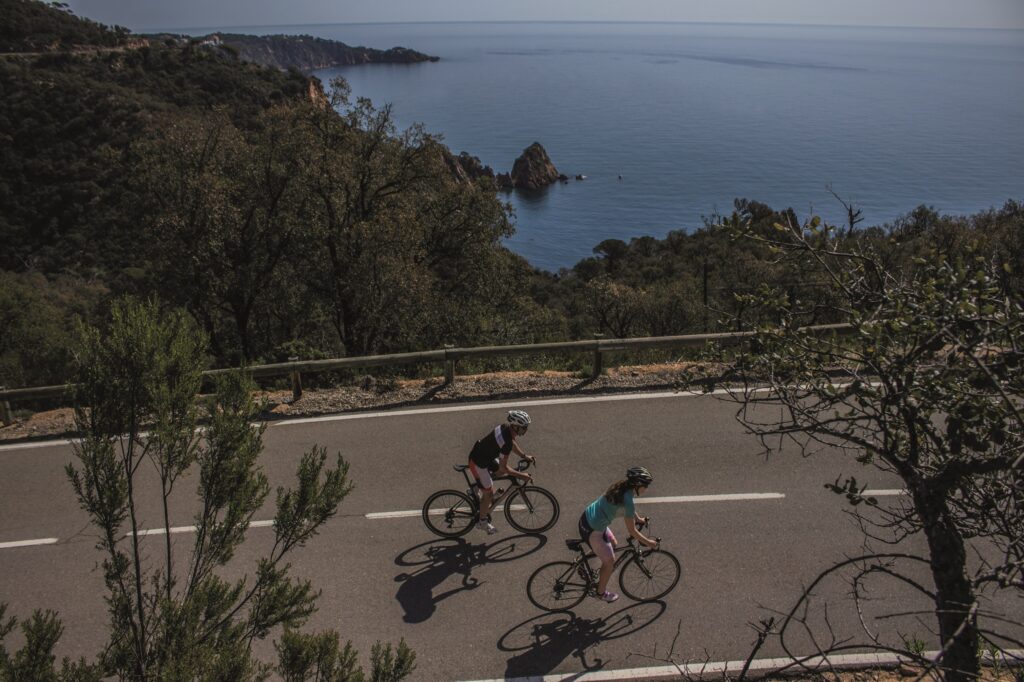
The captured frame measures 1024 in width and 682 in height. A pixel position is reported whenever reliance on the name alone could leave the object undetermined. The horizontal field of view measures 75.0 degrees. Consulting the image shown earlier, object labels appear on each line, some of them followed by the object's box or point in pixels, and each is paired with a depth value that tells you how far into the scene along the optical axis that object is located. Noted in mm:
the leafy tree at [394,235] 18547
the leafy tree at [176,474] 4355
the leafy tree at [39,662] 3998
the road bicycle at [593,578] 7531
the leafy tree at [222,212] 16547
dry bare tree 4258
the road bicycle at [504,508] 8727
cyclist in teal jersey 7141
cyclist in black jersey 8453
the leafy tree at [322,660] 4602
